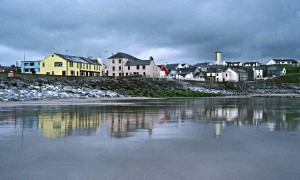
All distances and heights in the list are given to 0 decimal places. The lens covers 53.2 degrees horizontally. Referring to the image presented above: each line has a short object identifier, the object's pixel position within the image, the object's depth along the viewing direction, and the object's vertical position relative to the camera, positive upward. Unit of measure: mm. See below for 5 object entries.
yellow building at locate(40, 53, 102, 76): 87769 +7626
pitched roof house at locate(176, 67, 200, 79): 131738 +8271
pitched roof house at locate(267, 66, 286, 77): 168550 +10666
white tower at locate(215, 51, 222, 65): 175538 +19112
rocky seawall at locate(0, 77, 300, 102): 43594 +602
